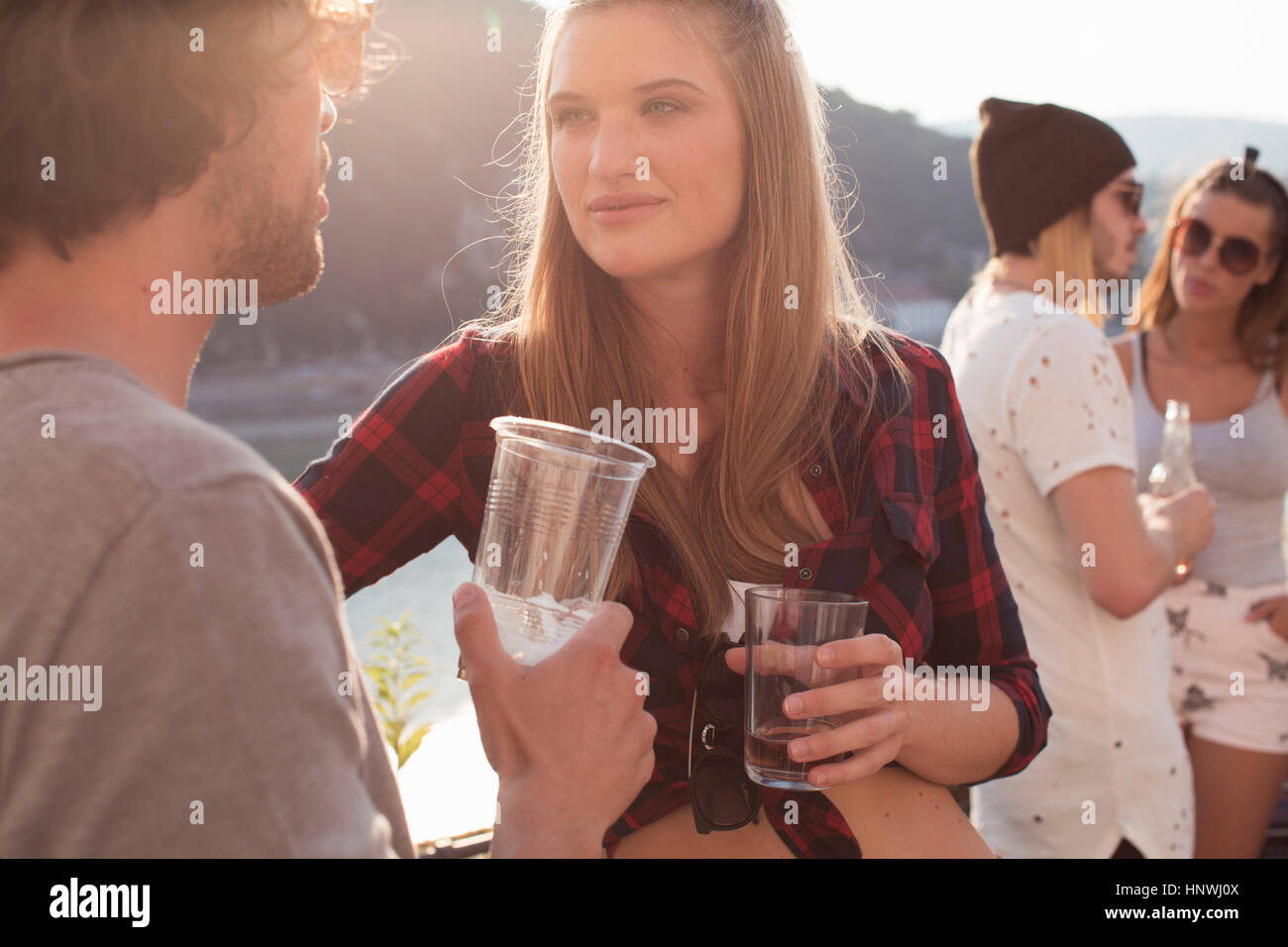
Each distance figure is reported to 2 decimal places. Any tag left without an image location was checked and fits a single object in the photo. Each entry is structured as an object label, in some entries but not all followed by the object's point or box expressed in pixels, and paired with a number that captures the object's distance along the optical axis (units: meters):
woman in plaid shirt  1.72
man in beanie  2.44
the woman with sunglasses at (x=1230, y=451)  3.23
